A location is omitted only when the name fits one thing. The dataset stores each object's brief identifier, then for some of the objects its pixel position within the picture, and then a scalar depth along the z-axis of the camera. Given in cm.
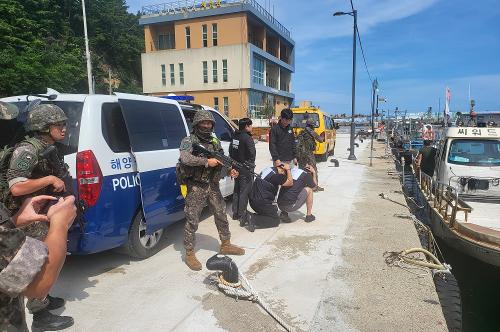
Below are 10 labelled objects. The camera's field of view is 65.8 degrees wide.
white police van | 361
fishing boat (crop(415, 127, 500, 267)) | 488
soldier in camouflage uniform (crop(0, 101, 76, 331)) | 128
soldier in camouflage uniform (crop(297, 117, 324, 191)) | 835
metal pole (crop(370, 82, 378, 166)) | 2611
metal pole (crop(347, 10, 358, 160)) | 1588
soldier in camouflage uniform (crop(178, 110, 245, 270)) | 417
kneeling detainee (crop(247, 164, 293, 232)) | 591
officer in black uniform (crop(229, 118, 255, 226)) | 594
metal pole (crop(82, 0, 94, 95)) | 2535
